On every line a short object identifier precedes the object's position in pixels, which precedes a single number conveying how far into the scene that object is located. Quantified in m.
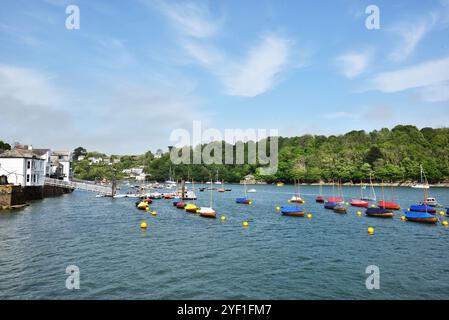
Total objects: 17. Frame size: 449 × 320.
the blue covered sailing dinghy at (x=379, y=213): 69.19
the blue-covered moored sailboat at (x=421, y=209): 72.76
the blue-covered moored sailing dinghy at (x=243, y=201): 99.69
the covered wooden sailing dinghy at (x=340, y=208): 77.00
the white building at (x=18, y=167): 79.81
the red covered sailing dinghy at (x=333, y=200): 96.57
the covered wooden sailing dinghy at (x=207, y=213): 65.62
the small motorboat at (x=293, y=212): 70.62
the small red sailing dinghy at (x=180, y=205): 81.41
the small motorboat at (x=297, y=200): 101.14
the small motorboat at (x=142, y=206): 78.56
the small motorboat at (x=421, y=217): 61.75
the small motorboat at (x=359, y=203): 89.89
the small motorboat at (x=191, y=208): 74.25
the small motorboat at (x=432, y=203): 84.00
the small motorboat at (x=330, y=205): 85.05
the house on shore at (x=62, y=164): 126.30
